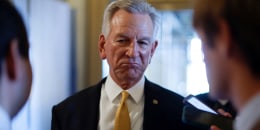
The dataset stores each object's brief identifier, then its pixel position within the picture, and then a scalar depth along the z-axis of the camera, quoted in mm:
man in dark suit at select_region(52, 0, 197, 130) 2357
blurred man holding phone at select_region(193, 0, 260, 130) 1598
